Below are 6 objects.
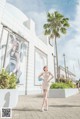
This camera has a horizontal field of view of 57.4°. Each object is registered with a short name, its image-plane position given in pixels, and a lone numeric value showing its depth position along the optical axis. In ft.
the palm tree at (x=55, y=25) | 38.93
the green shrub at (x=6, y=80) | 10.41
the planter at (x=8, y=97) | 9.51
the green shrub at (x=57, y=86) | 24.95
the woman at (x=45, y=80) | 9.68
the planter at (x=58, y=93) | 23.23
